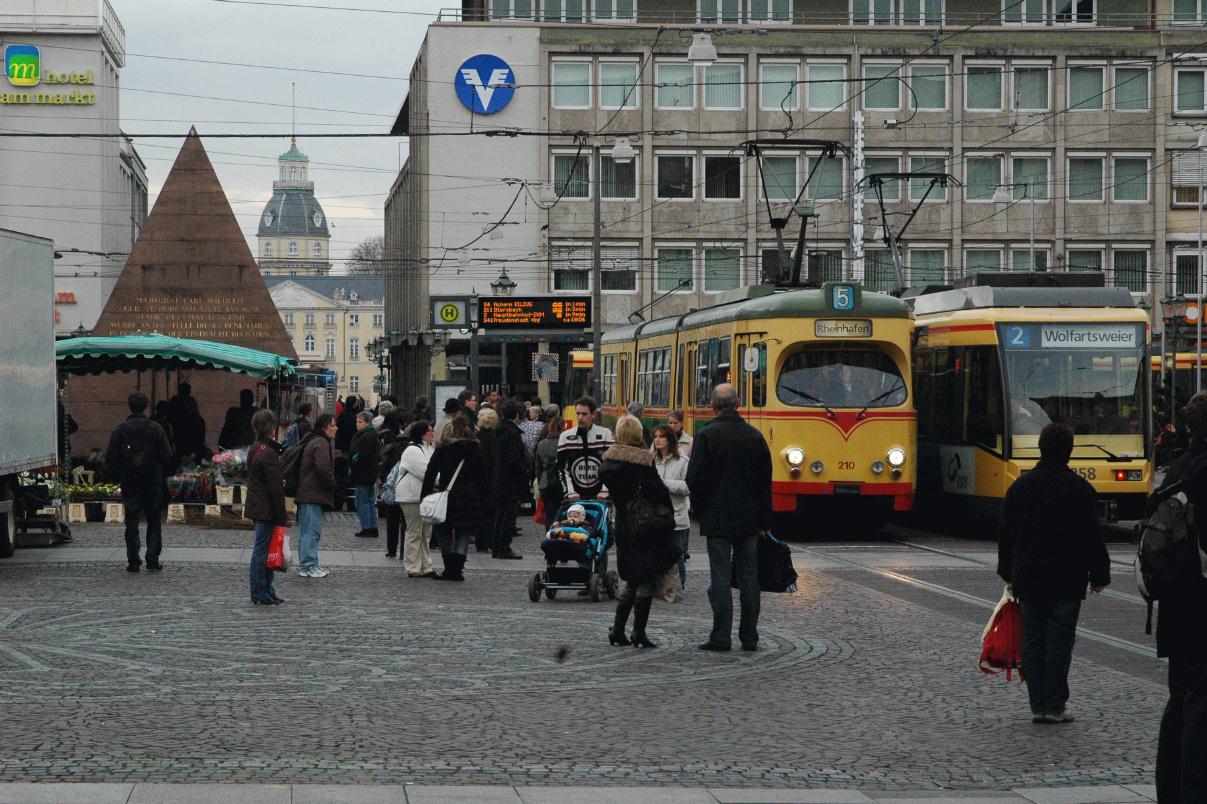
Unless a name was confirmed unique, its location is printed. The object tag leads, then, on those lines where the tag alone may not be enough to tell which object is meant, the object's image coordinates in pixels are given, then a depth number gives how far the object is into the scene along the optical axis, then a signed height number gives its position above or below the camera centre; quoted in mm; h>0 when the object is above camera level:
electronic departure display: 42250 +2136
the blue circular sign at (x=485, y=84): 61781 +11169
